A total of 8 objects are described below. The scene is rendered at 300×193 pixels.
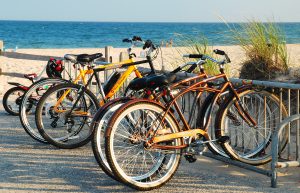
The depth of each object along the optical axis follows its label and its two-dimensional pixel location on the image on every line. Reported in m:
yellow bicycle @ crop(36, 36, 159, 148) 10.98
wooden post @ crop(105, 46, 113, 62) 15.52
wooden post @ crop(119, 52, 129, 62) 14.81
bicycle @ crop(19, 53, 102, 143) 11.48
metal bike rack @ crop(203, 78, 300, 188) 8.44
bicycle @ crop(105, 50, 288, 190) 8.09
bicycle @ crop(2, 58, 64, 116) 15.09
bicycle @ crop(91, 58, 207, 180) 8.30
